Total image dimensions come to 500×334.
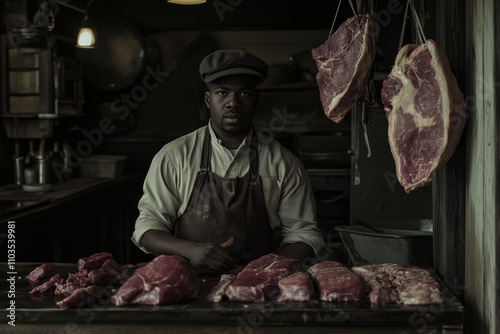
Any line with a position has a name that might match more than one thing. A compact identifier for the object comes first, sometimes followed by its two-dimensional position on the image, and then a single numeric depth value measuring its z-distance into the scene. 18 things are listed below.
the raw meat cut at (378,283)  2.38
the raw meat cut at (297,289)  2.40
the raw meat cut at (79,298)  2.34
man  3.52
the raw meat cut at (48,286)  2.59
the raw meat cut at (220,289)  2.41
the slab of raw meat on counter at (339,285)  2.39
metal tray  3.27
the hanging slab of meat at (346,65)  2.73
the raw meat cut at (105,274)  2.65
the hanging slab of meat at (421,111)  2.44
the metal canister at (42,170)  5.96
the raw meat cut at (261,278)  2.41
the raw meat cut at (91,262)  2.83
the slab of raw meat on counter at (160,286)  2.38
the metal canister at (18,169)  5.99
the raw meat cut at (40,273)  2.79
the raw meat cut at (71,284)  2.54
